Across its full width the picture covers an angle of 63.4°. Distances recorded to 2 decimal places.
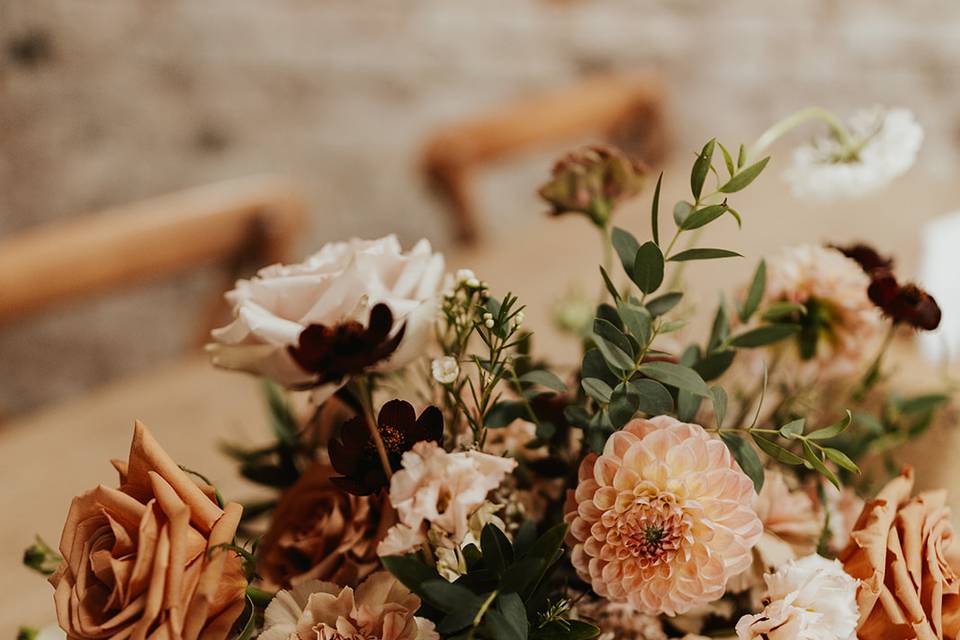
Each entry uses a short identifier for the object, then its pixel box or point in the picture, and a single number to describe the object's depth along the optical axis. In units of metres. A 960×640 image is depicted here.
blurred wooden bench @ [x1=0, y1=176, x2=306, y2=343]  1.27
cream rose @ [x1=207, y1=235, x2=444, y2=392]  0.42
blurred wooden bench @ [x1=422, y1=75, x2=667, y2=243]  1.69
